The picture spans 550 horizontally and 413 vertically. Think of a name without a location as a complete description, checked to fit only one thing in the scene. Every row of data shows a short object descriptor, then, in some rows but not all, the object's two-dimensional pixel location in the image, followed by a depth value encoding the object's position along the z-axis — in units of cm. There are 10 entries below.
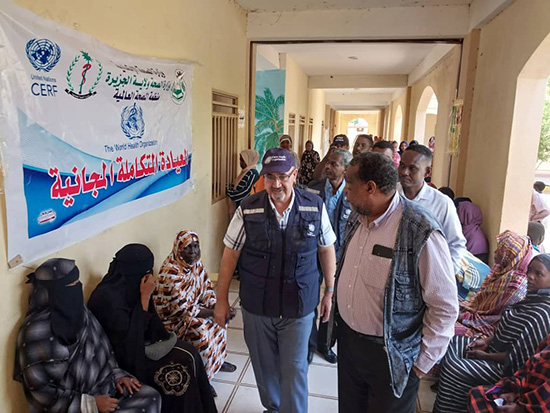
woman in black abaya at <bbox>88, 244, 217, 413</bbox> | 205
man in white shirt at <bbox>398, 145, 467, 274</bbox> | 221
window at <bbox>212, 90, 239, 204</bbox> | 425
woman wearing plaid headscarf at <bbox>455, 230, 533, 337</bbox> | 272
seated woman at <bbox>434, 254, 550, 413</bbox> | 213
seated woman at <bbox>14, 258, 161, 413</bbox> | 166
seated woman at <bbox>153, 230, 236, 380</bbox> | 252
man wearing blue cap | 194
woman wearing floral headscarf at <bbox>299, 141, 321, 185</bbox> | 627
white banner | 165
